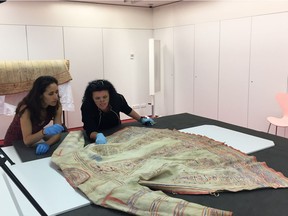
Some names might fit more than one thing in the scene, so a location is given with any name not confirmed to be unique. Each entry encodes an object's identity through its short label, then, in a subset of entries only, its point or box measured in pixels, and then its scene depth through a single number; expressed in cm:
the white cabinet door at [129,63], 511
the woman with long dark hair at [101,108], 234
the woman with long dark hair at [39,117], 205
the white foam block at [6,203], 129
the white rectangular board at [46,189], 124
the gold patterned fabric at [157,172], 116
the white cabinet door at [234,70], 391
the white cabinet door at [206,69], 436
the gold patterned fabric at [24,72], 374
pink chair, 334
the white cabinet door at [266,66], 348
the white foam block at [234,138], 192
